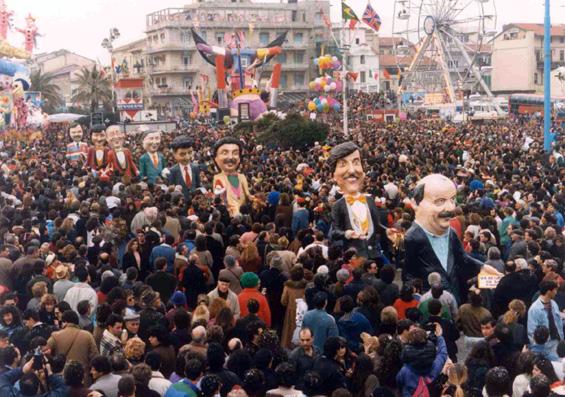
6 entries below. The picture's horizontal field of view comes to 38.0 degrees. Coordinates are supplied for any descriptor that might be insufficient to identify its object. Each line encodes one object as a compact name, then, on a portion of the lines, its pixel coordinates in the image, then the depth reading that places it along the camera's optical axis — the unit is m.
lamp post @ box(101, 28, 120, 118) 47.28
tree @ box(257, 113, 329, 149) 28.86
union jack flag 41.78
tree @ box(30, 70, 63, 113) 56.06
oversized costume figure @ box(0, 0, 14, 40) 37.59
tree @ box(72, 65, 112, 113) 56.78
